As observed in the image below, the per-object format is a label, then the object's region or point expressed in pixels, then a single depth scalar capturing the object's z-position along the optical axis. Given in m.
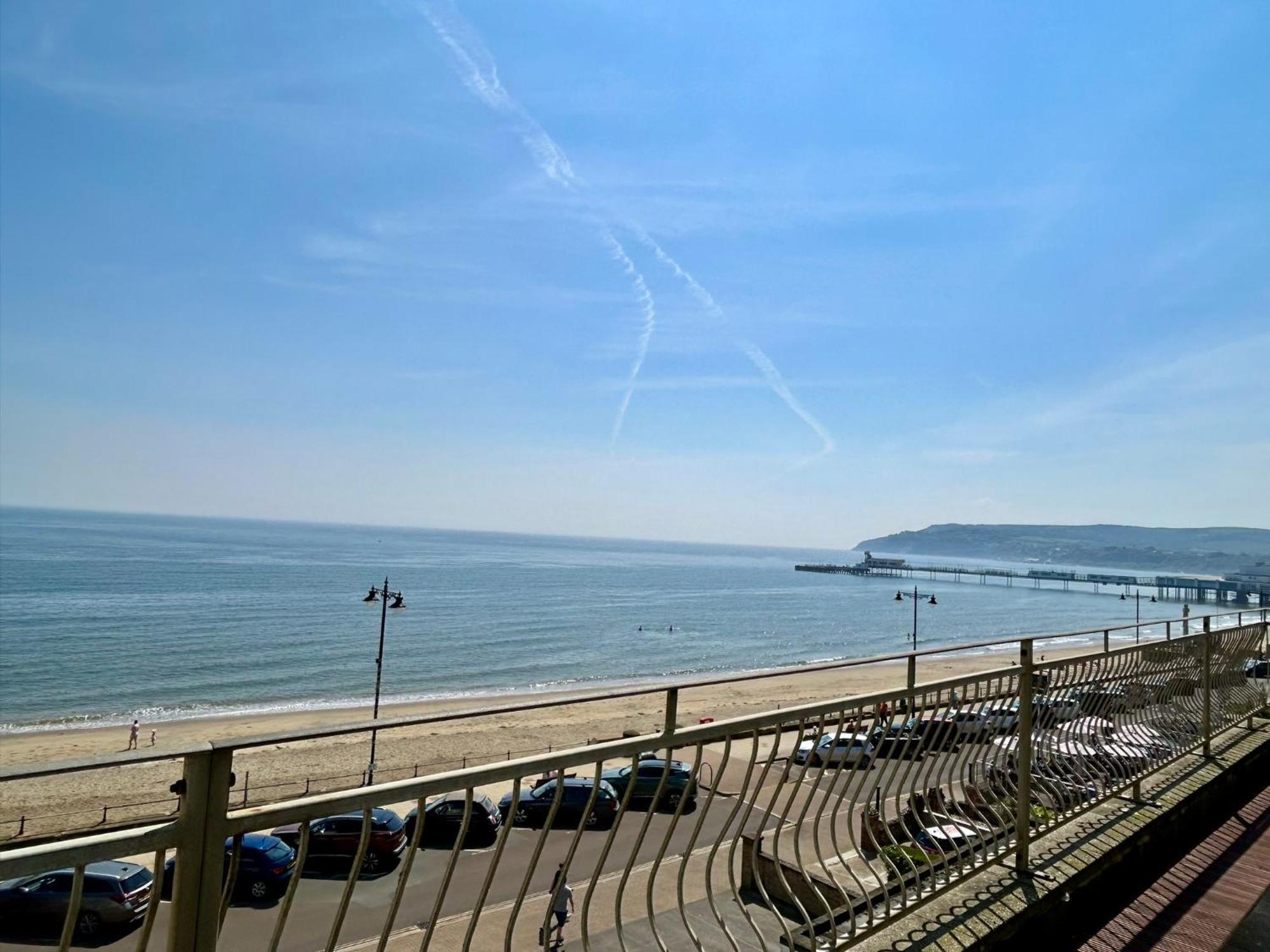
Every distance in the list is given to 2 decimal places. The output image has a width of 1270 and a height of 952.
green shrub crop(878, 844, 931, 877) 2.84
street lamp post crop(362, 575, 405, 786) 21.70
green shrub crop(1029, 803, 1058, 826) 3.69
